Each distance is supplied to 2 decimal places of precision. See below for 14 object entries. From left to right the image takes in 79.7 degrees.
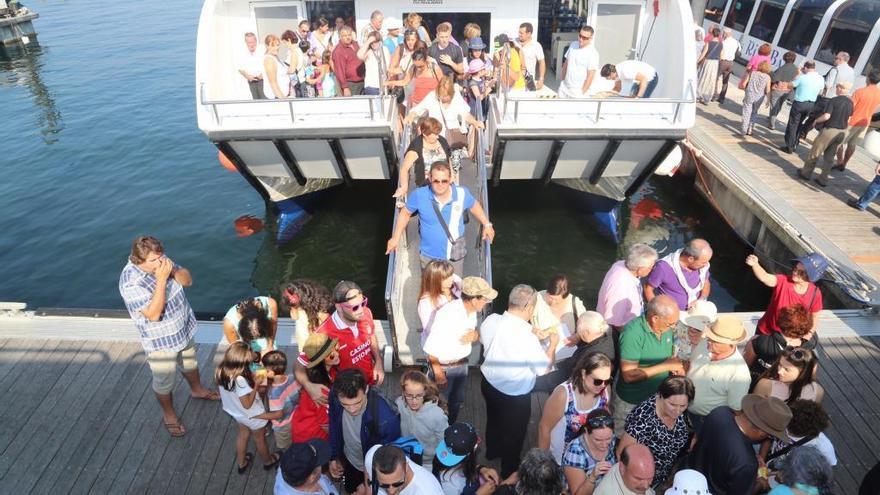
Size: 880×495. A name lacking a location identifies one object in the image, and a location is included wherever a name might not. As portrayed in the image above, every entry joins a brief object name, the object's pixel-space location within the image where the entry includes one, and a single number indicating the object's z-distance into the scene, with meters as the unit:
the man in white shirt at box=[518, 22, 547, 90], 8.50
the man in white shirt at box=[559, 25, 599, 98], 7.80
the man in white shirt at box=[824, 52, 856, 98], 9.34
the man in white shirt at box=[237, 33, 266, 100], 8.23
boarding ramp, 5.16
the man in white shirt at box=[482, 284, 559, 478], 3.42
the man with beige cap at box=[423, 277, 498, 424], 3.61
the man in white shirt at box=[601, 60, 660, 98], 8.20
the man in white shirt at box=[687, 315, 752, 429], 3.42
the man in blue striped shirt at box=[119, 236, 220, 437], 3.69
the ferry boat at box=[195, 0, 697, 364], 6.98
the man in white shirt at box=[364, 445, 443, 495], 2.48
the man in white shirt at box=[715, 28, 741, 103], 12.68
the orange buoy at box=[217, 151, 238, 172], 8.48
